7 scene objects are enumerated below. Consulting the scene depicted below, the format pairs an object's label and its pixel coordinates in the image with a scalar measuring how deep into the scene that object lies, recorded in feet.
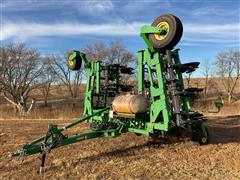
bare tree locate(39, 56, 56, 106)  87.85
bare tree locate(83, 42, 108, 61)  88.97
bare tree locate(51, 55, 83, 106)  94.84
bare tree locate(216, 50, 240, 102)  104.24
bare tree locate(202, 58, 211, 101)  111.57
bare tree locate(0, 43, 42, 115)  79.72
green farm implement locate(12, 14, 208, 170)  14.25
